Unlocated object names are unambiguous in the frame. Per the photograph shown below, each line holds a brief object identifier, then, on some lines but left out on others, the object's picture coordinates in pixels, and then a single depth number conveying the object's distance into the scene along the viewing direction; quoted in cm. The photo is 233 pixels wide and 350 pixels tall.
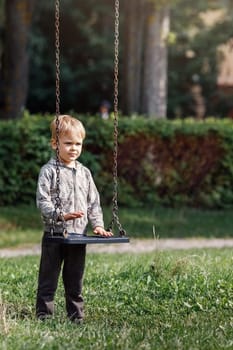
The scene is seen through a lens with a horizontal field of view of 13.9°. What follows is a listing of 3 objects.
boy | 666
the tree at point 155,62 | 1977
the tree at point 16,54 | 2011
